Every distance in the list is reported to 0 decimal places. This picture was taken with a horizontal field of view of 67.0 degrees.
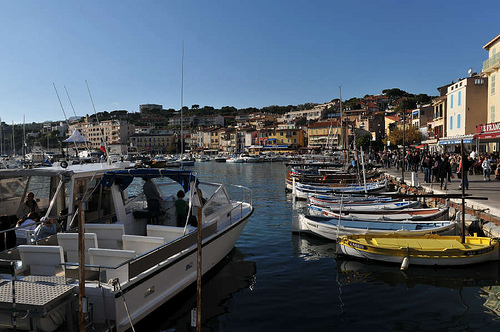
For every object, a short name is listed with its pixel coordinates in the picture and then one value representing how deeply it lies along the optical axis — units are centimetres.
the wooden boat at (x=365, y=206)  1788
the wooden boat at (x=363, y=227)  1366
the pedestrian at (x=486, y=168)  2327
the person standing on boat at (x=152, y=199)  1073
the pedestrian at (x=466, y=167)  1341
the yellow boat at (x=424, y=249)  1130
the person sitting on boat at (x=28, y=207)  1064
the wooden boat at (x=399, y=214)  1555
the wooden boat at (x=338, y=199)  1987
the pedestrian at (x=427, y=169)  2377
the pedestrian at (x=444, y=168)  2025
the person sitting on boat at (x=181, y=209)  1043
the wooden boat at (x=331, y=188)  2566
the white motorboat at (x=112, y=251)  616
